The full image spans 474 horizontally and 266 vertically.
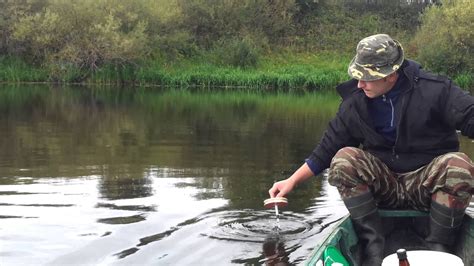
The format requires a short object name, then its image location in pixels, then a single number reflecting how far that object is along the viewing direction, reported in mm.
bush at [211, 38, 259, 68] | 36750
